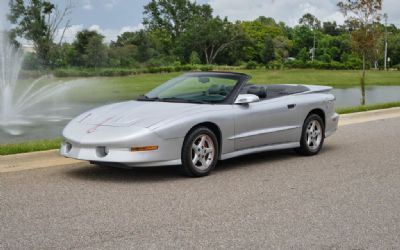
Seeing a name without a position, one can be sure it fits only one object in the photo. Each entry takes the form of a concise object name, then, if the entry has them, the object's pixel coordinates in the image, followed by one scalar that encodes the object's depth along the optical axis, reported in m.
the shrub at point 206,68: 62.17
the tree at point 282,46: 110.74
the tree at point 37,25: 59.11
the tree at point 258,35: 106.31
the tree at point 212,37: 100.00
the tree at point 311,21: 166.50
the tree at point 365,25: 21.61
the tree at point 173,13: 125.81
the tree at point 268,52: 105.50
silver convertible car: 7.48
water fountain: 17.64
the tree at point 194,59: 86.50
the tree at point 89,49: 62.56
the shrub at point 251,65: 71.38
